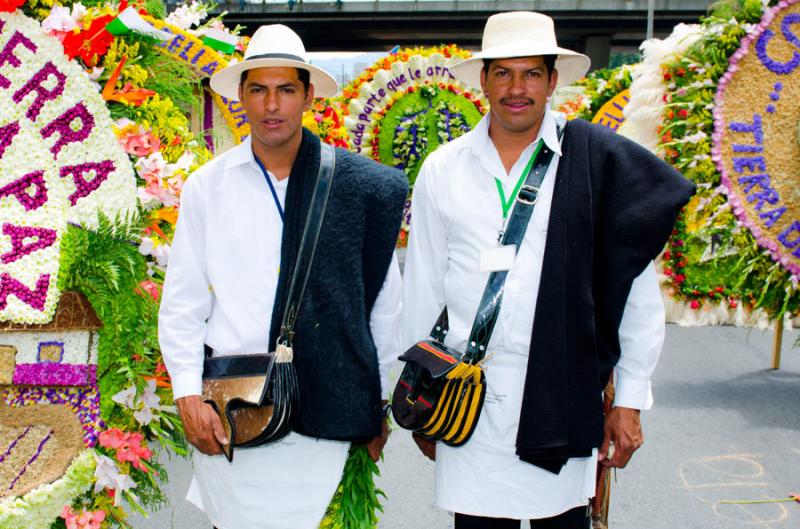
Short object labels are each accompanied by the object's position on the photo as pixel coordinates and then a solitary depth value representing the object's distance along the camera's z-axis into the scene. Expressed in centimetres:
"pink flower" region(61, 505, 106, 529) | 254
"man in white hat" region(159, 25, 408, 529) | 218
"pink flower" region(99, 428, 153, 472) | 257
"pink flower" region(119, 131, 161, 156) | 268
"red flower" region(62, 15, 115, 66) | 260
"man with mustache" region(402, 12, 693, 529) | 213
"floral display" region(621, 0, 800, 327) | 467
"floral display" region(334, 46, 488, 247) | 782
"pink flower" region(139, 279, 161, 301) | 266
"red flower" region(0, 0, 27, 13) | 250
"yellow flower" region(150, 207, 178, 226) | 273
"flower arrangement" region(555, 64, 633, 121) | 805
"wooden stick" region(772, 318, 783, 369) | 567
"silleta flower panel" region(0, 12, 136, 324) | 250
